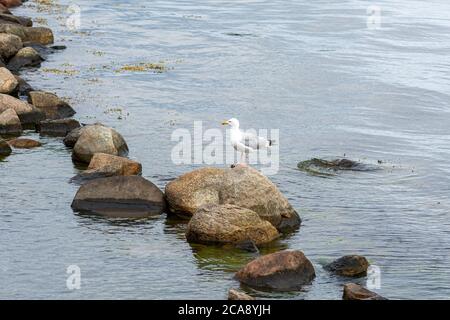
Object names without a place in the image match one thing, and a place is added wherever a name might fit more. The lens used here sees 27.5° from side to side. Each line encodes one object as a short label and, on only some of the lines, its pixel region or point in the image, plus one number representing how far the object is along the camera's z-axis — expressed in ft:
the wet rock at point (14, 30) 139.50
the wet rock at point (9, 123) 96.48
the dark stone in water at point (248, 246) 68.28
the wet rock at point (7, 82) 106.52
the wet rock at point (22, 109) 99.14
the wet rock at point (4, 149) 89.81
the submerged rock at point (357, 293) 57.77
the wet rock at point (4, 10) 162.91
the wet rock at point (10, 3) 184.14
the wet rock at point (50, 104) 104.27
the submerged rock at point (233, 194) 73.51
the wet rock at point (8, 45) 128.26
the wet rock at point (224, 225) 68.90
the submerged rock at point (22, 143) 92.85
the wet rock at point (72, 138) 93.09
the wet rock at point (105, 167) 82.28
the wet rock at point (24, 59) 129.29
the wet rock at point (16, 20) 152.27
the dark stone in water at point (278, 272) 61.57
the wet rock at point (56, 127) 97.71
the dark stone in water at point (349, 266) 64.18
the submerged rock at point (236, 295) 57.31
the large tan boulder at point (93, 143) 88.33
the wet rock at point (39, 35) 147.33
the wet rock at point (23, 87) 111.86
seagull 85.10
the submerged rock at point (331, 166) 92.16
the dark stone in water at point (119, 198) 75.51
